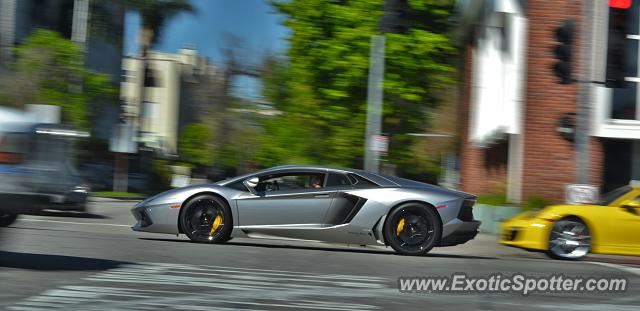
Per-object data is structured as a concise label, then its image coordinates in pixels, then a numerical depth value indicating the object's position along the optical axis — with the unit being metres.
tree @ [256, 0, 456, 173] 33.66
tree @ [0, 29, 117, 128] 36.17
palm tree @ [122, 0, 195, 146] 44.97
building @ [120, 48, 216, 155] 85.38
